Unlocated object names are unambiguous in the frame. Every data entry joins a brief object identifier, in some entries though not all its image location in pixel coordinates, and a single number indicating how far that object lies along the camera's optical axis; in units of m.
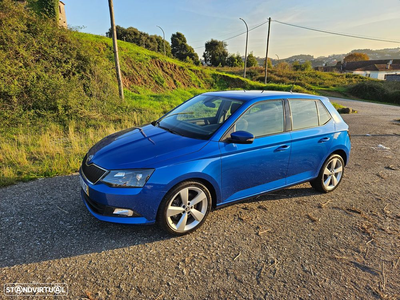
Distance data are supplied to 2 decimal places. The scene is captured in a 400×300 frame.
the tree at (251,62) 60.48
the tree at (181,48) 61.41
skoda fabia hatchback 2.76
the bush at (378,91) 29.98
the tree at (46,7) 12.76
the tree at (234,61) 63.62
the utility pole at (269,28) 31.11
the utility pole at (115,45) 10.16
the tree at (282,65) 70.91
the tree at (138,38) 56.16
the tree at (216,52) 65.38
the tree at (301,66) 67.48
